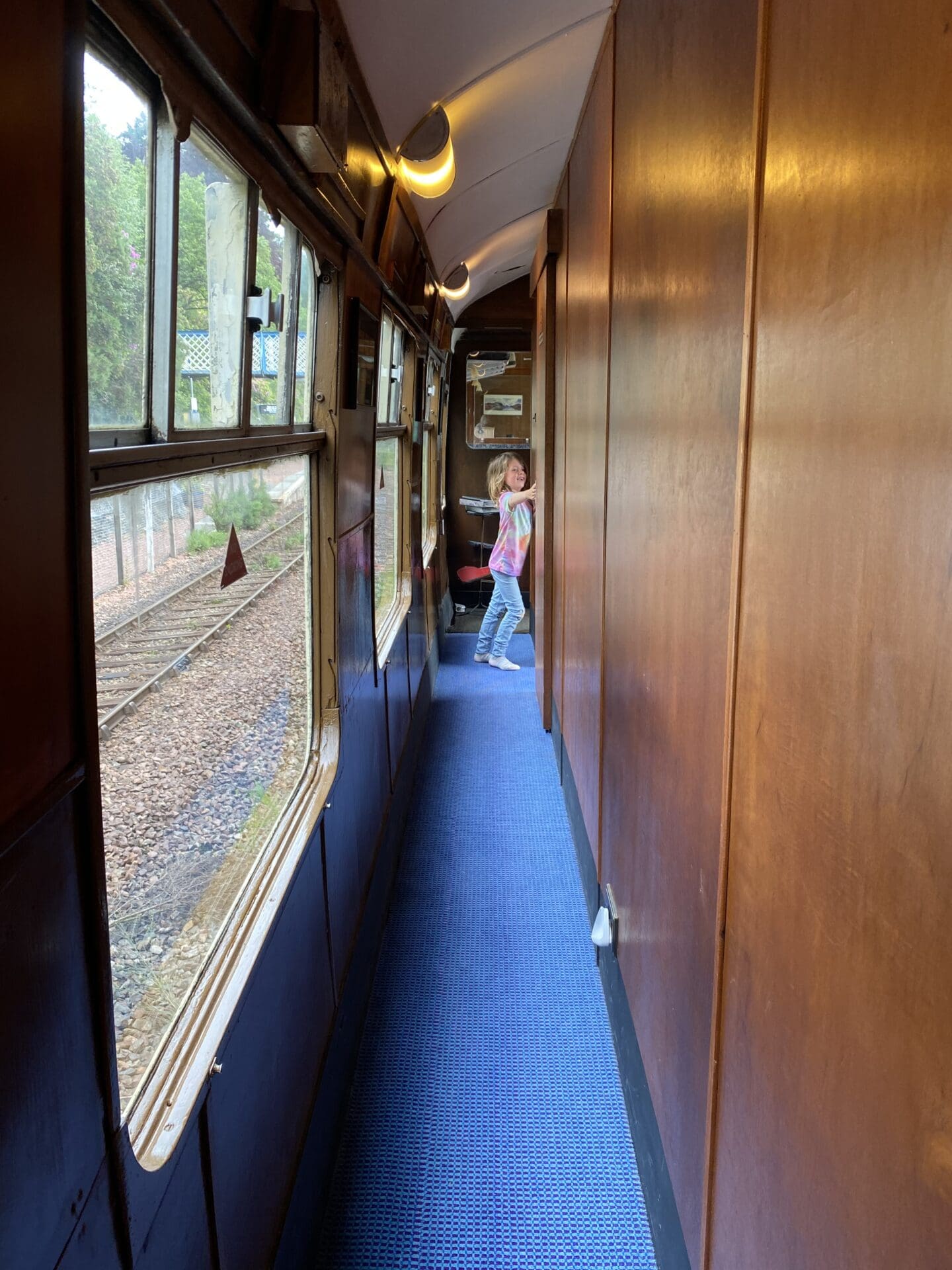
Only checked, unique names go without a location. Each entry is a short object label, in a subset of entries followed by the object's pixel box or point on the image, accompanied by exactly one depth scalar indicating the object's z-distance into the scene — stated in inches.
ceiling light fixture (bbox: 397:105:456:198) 122.0
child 277.1
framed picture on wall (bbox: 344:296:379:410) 110.4
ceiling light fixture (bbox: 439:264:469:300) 229.6
